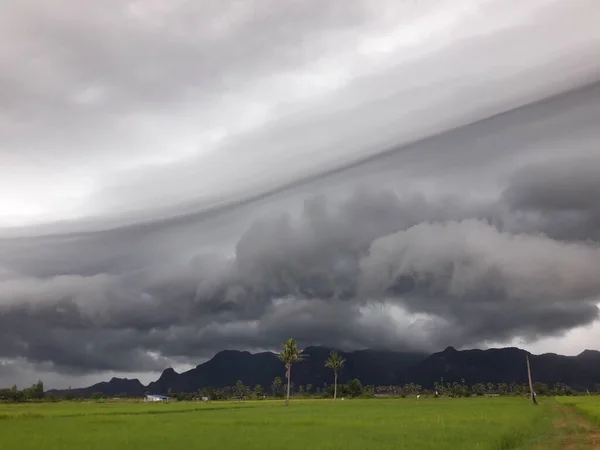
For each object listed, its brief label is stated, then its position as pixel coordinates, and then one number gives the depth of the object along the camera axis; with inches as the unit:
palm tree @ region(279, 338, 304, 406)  4379.9
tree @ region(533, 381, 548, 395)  6496.6
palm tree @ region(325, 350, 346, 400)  5620.1
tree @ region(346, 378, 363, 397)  6510.8
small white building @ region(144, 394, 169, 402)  6141.7
